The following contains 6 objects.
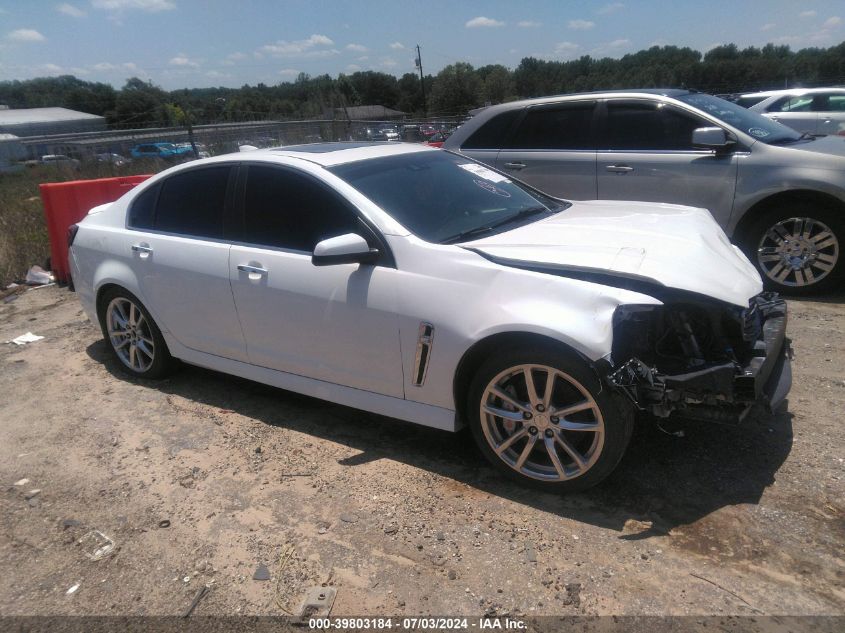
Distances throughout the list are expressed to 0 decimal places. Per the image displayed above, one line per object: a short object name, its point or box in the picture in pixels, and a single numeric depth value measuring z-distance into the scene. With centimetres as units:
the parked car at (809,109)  1246
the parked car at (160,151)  1917
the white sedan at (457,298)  288
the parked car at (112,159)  1847
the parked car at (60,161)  1861
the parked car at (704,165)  555
